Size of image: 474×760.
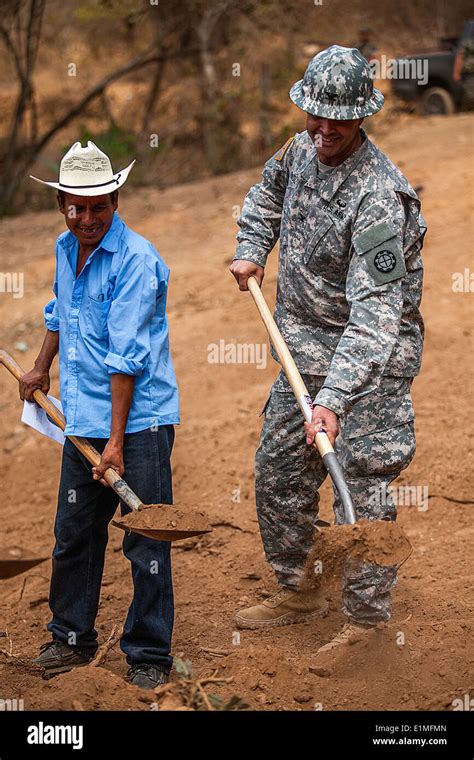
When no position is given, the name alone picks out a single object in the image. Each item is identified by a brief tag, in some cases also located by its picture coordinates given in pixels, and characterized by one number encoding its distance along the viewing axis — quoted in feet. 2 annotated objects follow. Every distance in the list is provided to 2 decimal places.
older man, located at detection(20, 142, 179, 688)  22.65
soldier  22.24
